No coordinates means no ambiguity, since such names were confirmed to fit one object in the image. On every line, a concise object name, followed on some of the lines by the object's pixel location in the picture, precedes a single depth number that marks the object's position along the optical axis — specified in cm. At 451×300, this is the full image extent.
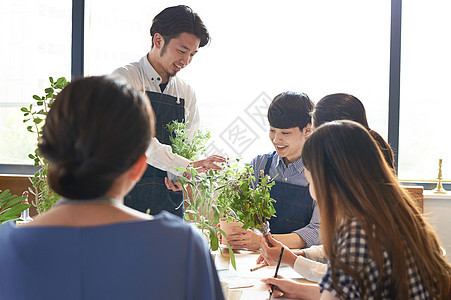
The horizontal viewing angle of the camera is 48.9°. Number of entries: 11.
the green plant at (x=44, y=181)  182
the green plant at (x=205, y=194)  178
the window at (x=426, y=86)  378
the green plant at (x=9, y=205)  165
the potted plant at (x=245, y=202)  188
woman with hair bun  83
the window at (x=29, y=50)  412
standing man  244
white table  156
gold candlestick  358
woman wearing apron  248
